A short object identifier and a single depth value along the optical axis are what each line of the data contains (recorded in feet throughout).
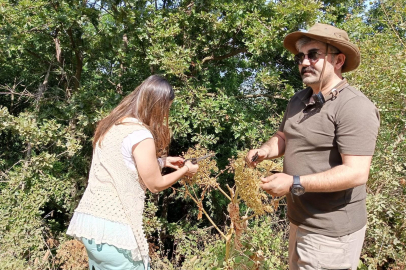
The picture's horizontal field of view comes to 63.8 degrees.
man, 5.94
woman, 6.22
